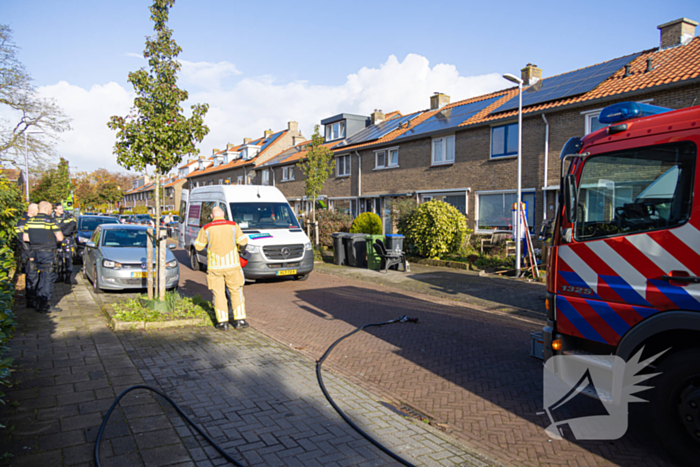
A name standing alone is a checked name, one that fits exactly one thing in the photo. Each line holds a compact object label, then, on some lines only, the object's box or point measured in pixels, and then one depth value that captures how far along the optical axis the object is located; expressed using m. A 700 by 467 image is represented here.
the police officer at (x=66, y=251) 10.35
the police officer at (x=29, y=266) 7.50
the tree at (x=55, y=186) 28.88
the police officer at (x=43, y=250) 7.33
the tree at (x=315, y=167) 18.91
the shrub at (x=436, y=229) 15.29
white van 10.61
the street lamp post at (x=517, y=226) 11.96
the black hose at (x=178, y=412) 3.08
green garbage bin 14.12
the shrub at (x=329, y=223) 19.23
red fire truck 3.13
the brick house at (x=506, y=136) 14.52
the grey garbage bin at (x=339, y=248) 15.40
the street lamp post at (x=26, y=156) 21.62
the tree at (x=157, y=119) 7.02
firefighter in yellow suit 6.62
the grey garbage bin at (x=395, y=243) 13.74
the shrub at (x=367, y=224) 18.59
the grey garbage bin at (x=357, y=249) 14.80
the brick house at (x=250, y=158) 40.59
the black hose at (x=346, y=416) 3.22
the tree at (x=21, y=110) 19.50
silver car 9.13
